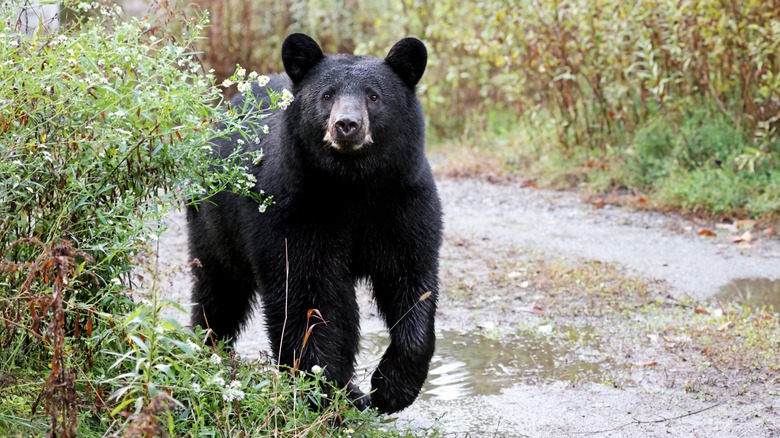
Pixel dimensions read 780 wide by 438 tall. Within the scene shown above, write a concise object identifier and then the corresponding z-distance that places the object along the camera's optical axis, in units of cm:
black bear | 860
